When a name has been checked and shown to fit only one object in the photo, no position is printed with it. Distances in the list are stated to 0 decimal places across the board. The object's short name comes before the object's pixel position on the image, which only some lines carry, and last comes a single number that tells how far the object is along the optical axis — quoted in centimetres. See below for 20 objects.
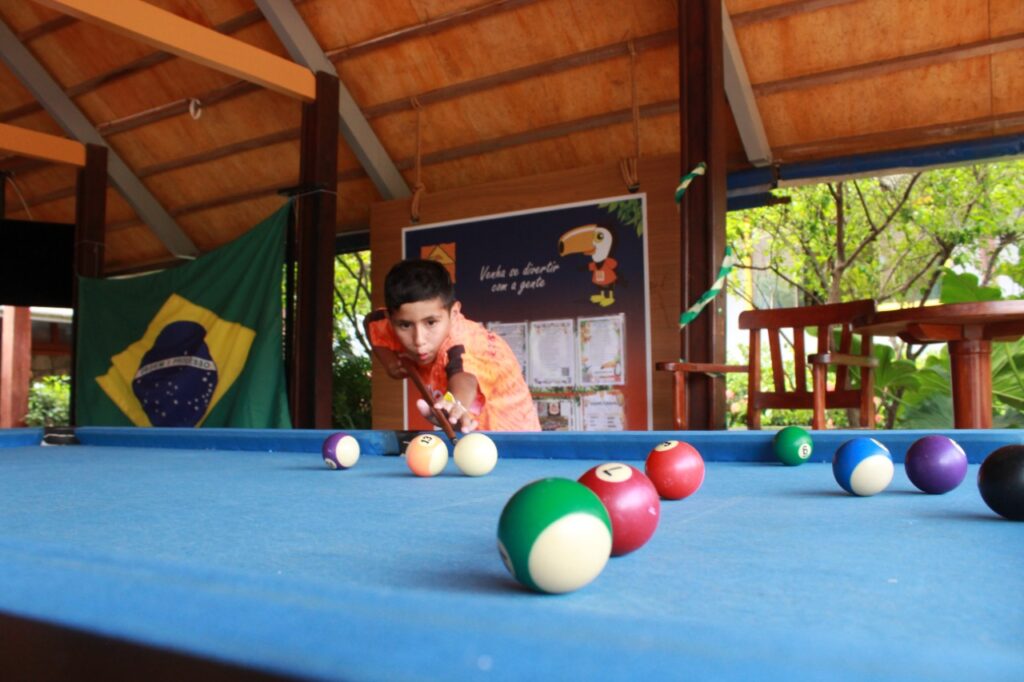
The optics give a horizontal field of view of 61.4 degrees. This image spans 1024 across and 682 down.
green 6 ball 184
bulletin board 490
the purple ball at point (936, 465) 130
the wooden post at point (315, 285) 500
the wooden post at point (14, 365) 747
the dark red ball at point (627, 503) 81
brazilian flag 508
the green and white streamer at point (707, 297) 397
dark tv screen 638
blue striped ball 131
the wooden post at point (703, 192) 403
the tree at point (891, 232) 647
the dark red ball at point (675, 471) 129
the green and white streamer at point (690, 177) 407
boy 382
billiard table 47
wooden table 292
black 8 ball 102
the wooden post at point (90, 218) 629
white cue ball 174
